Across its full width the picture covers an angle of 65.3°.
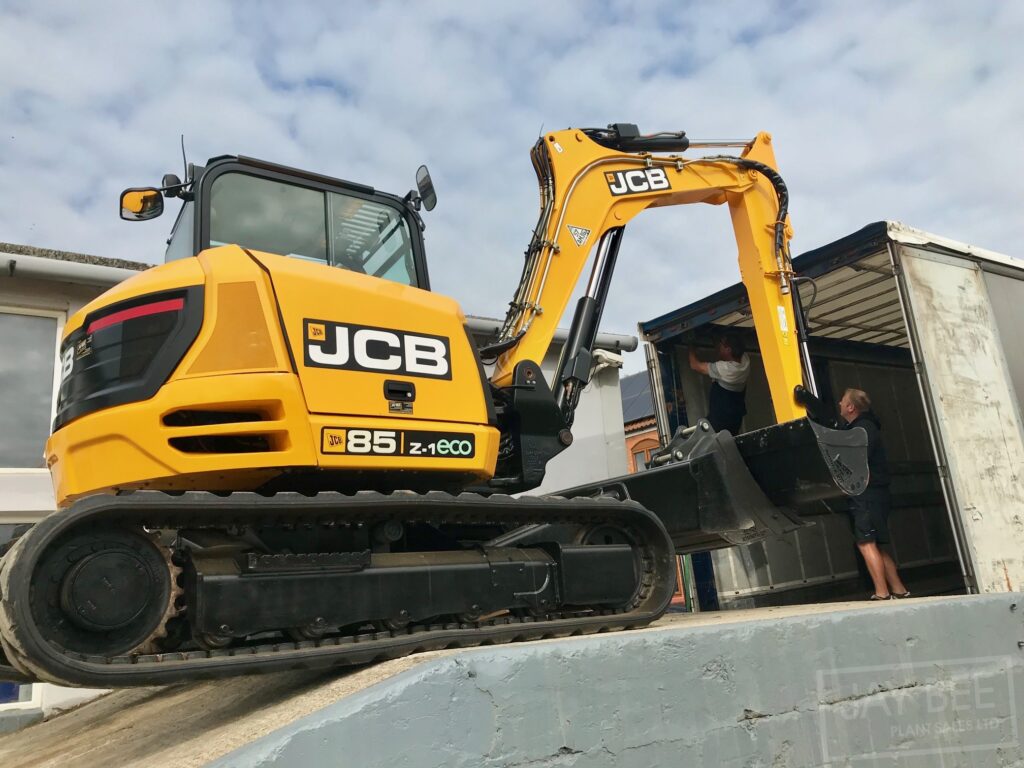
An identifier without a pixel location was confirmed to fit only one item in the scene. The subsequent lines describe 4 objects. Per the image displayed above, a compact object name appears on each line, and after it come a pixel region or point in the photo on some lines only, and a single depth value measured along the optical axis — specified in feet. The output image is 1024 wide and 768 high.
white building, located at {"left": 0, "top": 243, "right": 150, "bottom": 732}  25.25
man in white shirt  29.17
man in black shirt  23.34
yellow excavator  10.12
